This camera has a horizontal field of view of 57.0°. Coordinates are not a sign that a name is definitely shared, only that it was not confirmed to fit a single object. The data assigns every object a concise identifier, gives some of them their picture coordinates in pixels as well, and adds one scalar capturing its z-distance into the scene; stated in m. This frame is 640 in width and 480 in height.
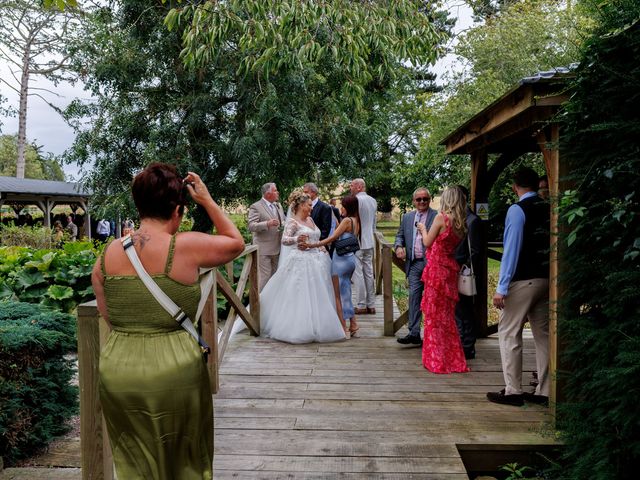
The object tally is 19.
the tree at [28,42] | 31.38
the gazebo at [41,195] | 24.42
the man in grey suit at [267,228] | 8.48
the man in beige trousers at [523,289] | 4.59
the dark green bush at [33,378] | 4.04
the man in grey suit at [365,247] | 8.84
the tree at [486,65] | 18.72
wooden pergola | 3.84
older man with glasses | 6.57
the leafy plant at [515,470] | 3.83
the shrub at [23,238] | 17.14
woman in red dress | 5.62
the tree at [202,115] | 14.89
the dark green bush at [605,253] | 2.76
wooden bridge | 3.57
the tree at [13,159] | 66.56
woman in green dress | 2.43
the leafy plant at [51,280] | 9.37
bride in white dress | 7.16
